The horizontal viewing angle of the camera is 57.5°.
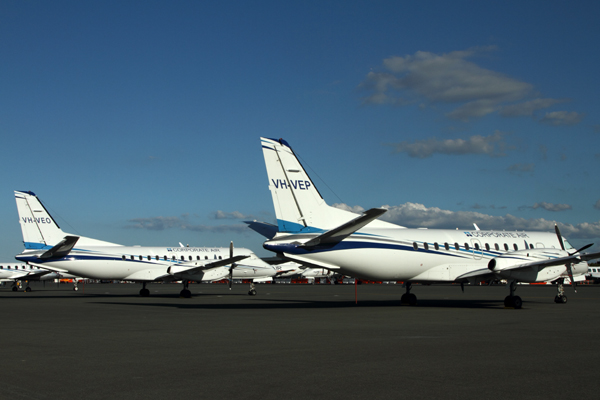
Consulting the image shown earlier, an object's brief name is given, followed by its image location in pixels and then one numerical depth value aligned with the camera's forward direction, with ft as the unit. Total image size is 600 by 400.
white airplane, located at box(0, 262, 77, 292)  176.35
